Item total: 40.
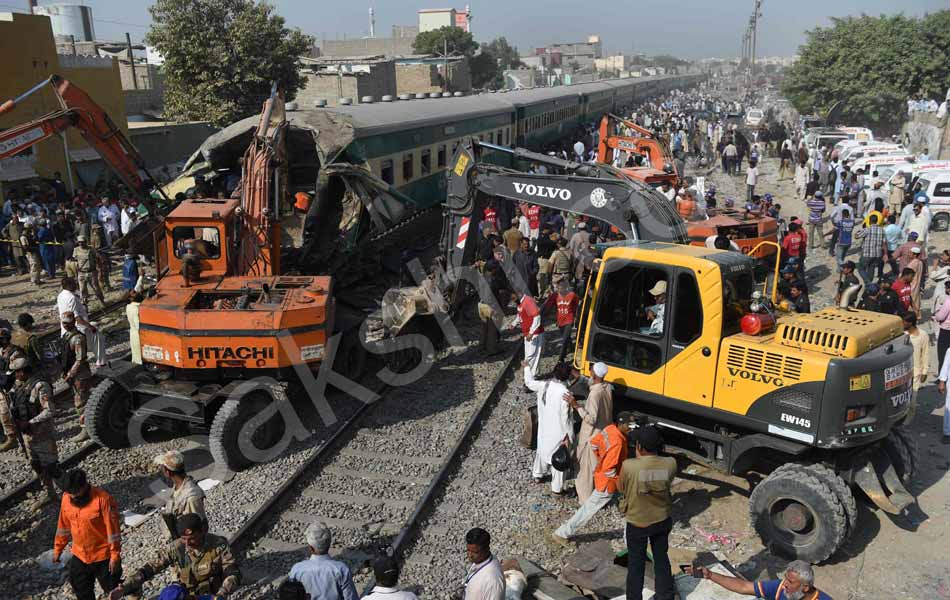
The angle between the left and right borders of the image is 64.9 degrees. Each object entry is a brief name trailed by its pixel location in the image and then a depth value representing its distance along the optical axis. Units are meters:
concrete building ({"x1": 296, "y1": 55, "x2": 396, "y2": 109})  40.03
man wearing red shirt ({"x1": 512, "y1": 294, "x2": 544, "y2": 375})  9.73
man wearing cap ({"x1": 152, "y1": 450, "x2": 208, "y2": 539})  5.50
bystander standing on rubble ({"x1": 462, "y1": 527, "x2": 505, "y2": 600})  4.73
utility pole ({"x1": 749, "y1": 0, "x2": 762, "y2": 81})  67.21
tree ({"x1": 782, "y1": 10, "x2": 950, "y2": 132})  36.88
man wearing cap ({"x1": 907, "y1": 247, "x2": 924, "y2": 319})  11.70
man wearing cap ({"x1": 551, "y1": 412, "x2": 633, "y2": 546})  6.47
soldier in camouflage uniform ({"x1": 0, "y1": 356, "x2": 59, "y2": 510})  7.41
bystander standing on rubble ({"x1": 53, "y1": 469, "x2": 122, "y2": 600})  5.35
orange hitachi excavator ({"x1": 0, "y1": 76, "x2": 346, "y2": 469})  8.07
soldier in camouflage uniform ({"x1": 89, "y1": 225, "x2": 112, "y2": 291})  15.03
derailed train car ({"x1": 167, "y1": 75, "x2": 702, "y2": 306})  12.83
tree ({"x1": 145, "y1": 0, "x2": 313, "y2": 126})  26.06
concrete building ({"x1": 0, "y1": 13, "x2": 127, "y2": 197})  21.14
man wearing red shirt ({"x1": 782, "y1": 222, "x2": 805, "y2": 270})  13.73
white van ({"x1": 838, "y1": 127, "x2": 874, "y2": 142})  32.72
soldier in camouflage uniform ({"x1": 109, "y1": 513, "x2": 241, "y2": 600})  4.88
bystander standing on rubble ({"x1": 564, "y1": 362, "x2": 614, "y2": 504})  6.98
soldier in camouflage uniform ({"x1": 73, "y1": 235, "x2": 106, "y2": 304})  13.05
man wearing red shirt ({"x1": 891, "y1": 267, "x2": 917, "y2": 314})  10.68
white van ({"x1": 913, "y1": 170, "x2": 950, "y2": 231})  19.59
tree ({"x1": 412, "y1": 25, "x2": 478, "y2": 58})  68.44
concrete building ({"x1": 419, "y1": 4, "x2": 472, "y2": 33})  120.15
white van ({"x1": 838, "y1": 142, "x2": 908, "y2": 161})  26.96
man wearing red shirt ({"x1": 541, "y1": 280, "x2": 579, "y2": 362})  10.52
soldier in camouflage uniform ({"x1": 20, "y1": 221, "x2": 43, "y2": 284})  15.36
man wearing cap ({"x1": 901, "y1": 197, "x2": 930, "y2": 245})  14.20
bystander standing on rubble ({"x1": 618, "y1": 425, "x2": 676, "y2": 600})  5.49
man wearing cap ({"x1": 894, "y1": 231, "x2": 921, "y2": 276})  12.24
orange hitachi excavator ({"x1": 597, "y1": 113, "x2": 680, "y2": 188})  17.36
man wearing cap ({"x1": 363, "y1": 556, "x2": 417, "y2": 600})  4.48
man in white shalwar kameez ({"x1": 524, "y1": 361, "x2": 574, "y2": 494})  7.25
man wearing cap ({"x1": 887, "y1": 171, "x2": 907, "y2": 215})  17.91
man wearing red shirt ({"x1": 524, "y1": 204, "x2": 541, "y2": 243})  16.00
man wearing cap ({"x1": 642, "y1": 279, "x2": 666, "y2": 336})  7.05
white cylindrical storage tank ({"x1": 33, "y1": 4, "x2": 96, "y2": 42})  51.41
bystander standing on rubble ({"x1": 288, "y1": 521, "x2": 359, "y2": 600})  4.83
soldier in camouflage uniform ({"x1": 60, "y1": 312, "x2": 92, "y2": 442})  9.14
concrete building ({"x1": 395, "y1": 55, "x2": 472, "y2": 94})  52.91
